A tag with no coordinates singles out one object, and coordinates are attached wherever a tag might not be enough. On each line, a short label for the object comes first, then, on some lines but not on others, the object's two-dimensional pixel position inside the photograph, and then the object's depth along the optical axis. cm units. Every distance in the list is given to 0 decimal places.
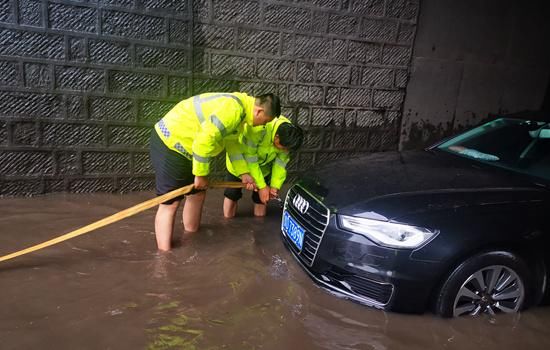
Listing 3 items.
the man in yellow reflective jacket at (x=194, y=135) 301
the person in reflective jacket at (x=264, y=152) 352
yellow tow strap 304
